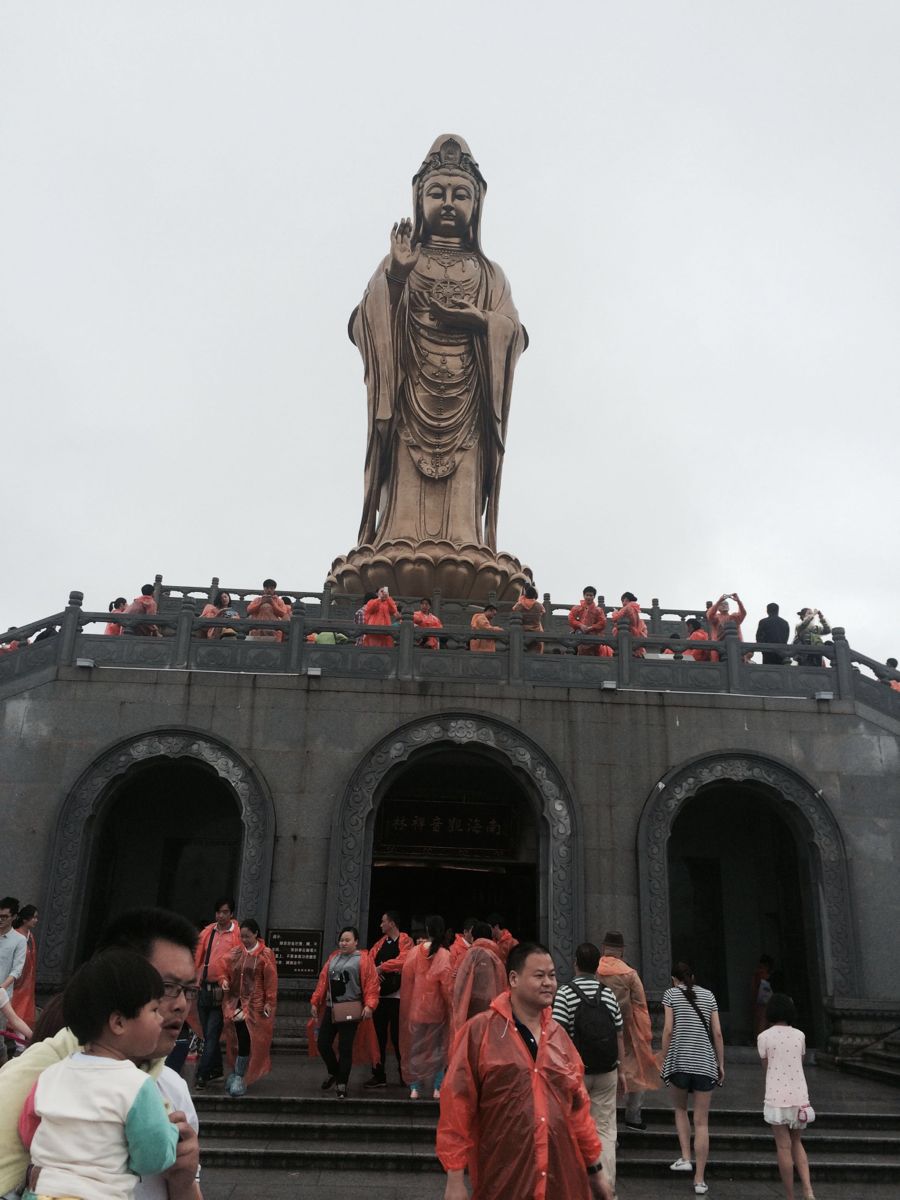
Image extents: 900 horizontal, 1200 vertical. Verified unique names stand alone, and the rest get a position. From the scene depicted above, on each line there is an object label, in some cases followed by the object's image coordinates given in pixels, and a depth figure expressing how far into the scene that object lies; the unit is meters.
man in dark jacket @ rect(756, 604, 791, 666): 13.38
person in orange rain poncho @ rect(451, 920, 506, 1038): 5.42
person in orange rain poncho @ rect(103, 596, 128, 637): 12.44
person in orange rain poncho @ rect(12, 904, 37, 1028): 7.21
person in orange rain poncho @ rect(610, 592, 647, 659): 13.44
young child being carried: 2.02
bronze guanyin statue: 17.27
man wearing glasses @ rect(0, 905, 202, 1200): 2.08
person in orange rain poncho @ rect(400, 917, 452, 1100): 7.87
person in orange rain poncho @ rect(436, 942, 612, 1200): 3.18
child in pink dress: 5.52
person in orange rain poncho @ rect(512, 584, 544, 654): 13.91
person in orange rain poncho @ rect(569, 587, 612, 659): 13.38
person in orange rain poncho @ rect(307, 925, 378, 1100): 7.81
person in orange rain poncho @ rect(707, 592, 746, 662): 13.45
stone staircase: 6.43
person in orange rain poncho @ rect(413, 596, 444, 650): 12.82
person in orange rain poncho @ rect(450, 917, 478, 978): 7.96
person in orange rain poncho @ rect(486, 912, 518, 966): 8.59
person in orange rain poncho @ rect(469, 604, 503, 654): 12.67
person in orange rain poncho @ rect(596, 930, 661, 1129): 6.89
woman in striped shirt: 6.00
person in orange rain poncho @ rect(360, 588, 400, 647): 12.97
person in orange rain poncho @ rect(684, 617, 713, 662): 12.96
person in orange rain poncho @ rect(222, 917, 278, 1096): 7.78
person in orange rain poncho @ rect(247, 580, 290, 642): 13.33
